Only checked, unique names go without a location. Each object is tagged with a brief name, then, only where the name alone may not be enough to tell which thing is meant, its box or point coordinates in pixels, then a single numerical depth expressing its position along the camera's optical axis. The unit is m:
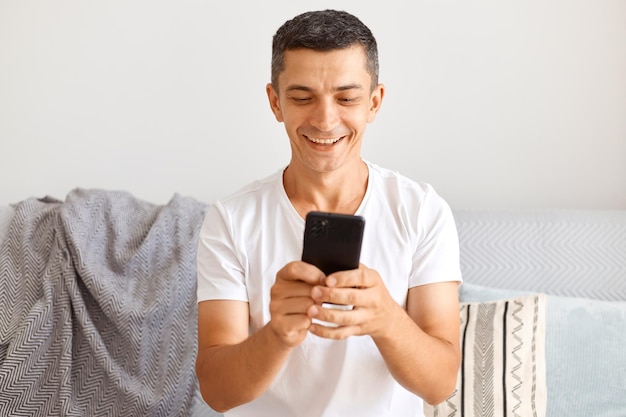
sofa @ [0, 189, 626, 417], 1.90
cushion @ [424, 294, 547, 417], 1.86
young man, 1.35
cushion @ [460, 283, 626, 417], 1.89
